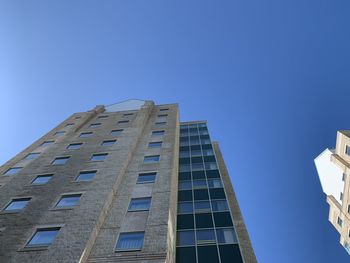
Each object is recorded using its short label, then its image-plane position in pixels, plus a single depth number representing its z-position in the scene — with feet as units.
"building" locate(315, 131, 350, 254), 127.75
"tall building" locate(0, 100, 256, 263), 52.70
